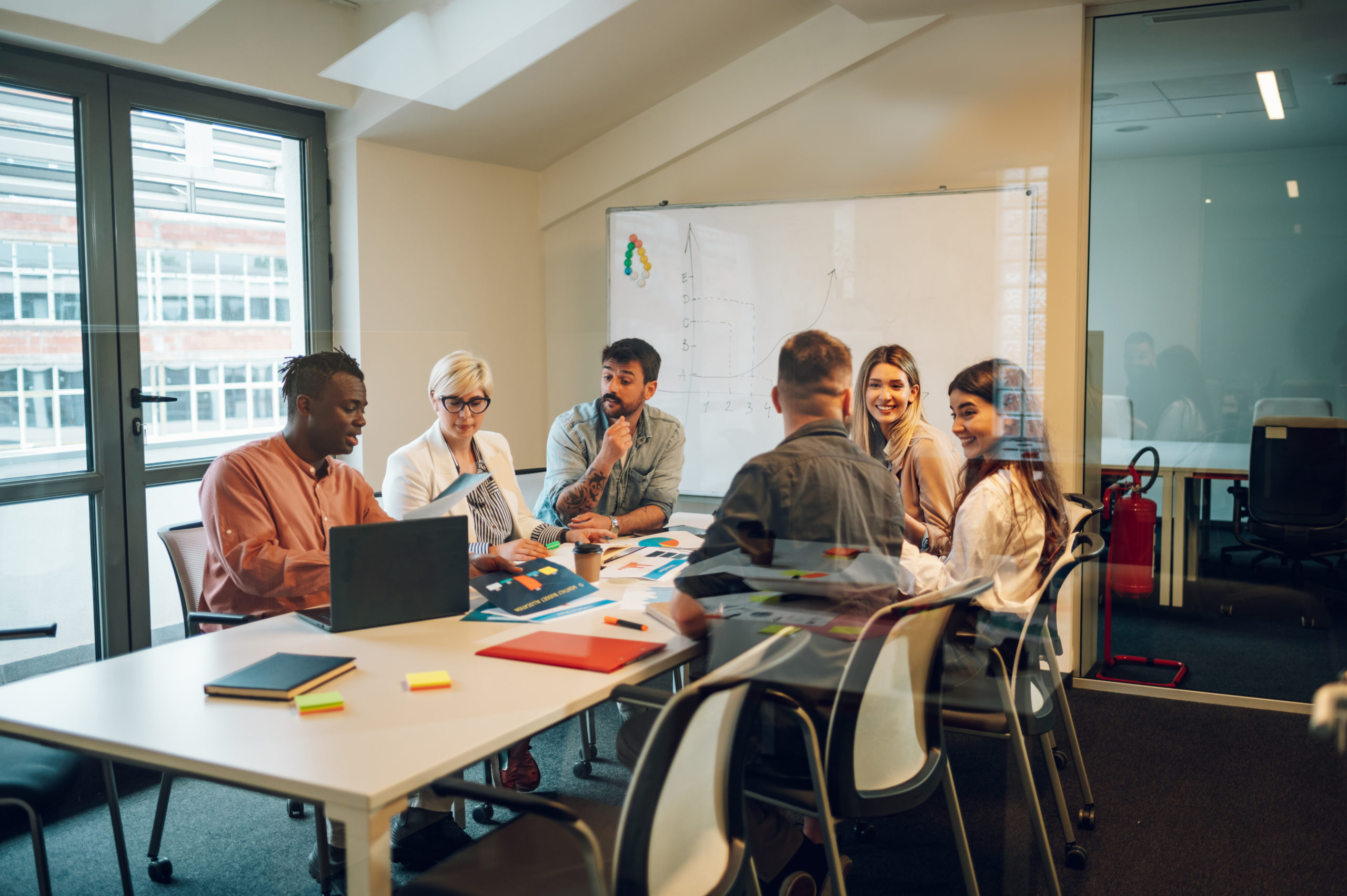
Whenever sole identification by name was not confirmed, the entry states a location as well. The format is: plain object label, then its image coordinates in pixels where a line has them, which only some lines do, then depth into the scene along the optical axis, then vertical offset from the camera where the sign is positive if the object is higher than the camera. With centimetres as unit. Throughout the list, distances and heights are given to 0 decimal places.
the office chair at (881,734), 188 -73
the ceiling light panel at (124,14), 235 +106
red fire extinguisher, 332 -54
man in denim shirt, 270 -15
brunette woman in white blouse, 228 -28
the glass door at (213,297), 259 +34
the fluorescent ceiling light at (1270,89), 290 +101
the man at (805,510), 199 -25
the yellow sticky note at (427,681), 163 -50
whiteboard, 242 +32
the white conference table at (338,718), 127 -51
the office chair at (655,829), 132 -69
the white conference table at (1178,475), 304 -25
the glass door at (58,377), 243 +10
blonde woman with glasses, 262 -19
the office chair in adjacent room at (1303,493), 294 -30
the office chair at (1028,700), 228 -78
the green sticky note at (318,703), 152 -50
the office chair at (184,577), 236 -46
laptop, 199 -38
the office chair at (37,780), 180 -76
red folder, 174 -49
